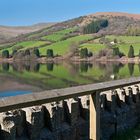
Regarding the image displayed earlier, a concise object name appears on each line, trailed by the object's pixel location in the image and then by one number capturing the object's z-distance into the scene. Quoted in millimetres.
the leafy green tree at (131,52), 119688
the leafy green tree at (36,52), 124775
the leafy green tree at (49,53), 123988
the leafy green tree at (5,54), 134000
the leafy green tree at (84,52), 127062
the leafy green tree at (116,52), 125375
